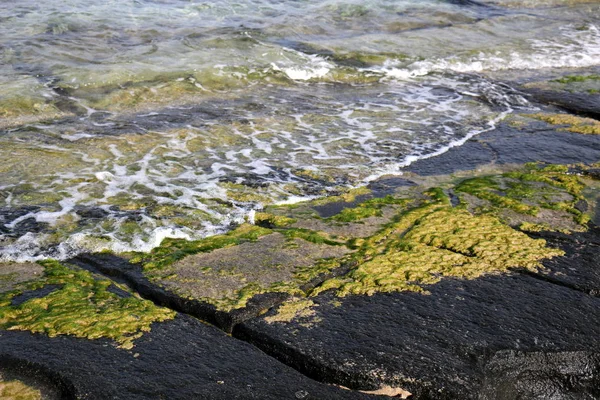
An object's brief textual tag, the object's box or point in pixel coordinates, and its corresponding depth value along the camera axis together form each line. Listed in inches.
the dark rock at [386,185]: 190.5
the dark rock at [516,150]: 214.2
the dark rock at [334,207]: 175.0
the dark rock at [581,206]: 170.4
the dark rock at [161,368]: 99.1
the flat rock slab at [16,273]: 132.5
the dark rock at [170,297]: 119.9
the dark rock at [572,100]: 281.9
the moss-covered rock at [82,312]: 115.0
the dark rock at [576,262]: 132.3
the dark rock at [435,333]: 103.8
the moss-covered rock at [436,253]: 133.9
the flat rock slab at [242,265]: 130.6
